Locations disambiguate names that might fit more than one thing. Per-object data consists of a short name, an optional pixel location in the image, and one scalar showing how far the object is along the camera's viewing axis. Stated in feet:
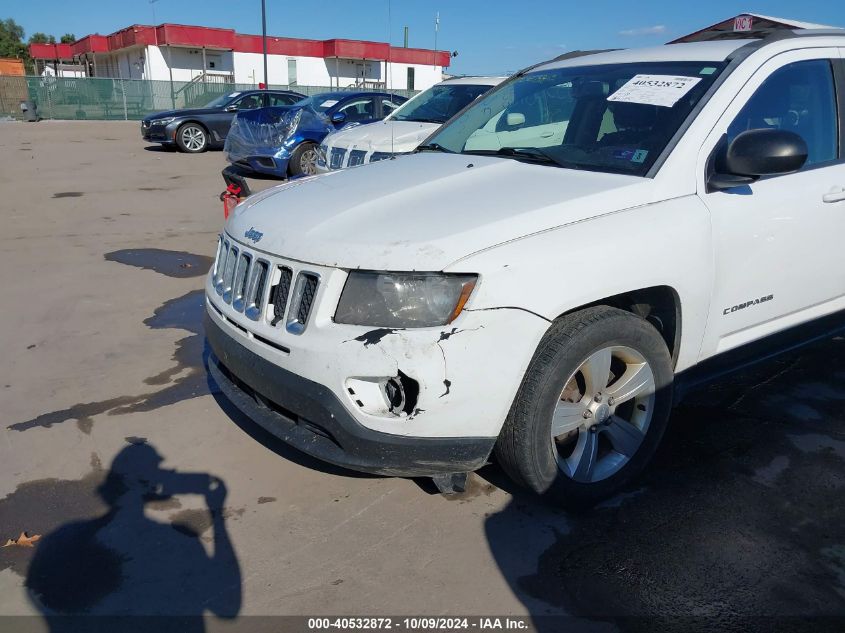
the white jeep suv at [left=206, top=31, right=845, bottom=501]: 7.82
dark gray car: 55.93
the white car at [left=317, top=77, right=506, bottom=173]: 25.75
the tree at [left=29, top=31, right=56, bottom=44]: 290.76
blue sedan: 39.42
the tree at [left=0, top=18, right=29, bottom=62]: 246.88
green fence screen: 97.86
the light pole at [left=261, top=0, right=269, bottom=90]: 100.21
